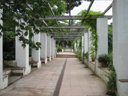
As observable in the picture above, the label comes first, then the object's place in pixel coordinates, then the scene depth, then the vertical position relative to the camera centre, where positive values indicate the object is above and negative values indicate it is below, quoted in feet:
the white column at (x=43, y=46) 47.78 +0.91
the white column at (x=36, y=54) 38.30 -1.53
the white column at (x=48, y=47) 58.80 +0.66
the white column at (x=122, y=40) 13.41 +0.80
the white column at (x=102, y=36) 25.89 +2.32
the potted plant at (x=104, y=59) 24.49 -1.97
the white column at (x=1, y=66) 17.11 -2.19
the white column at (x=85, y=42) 47.21 +2.19
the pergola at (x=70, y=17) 25.88 +5.99
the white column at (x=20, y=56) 27.12 -1.46
